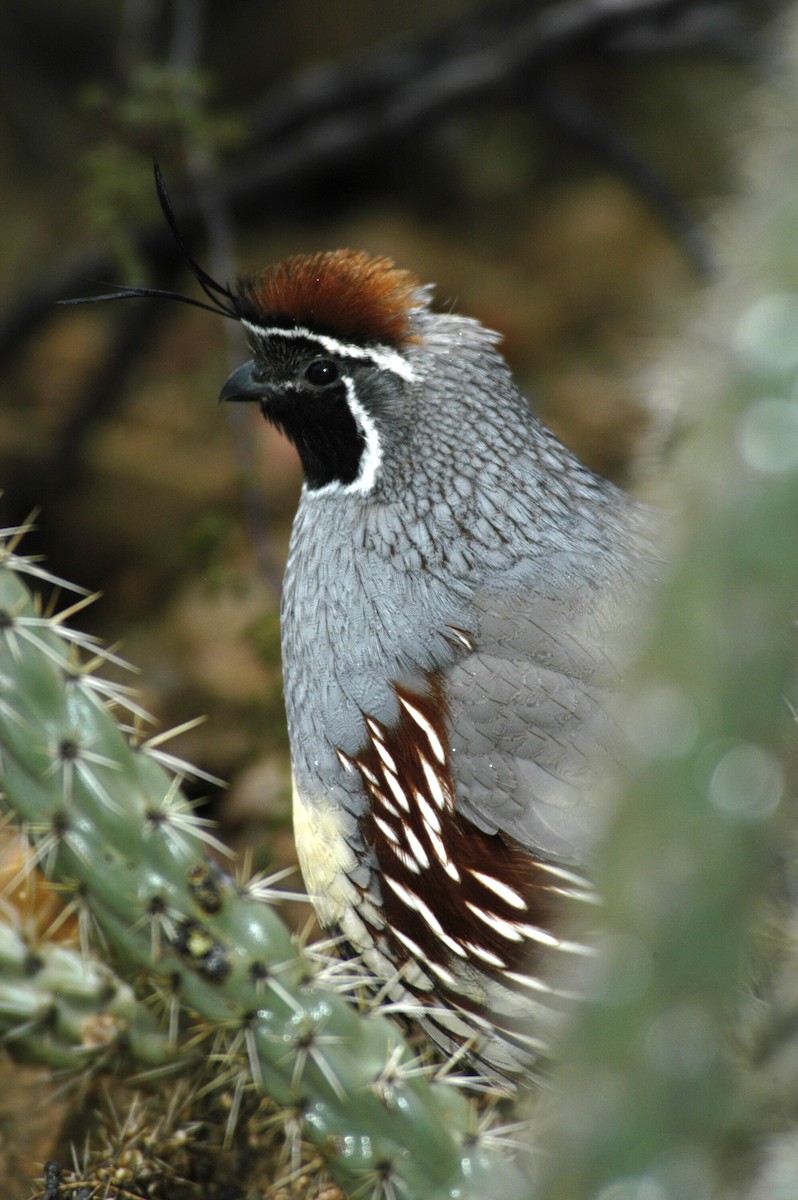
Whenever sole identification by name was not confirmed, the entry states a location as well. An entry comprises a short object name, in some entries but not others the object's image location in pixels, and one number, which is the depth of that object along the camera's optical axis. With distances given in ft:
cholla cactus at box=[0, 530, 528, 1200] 12.44
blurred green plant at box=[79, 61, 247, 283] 23.95
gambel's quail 13.78
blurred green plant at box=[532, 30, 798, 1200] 6.93
